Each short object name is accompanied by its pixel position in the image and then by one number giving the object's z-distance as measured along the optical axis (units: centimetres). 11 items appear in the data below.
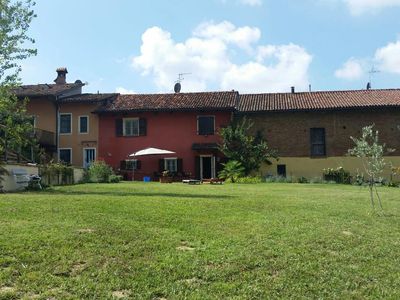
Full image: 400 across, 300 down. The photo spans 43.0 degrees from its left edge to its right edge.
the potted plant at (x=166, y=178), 2831
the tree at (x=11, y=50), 1725
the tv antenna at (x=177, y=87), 4053
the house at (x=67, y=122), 3425
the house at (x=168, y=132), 3250
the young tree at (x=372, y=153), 1184
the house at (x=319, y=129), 3175
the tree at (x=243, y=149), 2988
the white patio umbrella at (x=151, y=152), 2969
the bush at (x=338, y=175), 2935
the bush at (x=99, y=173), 2572
